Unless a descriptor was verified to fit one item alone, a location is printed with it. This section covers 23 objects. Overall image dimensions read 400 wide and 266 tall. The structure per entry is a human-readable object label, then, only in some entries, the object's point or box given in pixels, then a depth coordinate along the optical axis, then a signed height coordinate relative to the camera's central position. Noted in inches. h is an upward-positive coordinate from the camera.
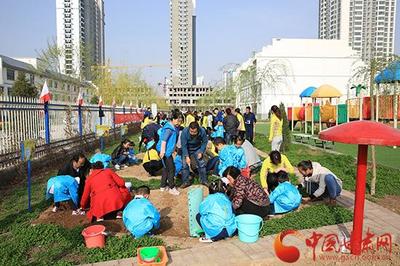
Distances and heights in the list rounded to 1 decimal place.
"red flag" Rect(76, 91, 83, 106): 557.5 +10.1
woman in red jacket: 208.1 -52.1
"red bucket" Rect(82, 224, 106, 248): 169.2 -63.3
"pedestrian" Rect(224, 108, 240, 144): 536.7 -25.4
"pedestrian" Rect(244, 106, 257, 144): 605.0 -23.4
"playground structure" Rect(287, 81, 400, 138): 626.6 -4.1
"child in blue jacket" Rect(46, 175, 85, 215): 231.3 -55.8
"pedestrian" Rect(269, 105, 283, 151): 389.7 -23.0
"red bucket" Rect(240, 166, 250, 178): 283.2 -53.2
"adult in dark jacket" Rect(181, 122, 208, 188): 295.6 -37.1
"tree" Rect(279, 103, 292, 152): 519.9 -42.9
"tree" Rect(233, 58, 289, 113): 1023.2 +96.2
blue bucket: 172.7 -59.8
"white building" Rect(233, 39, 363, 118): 2418.8 +310.2
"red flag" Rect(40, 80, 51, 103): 409.9 +14.5
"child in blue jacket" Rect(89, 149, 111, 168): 328.8 -48.6
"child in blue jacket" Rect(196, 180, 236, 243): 178.9 -57.2
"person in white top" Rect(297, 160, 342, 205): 241.8 -52.8
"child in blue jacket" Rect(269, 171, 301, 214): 224.7 -58.9
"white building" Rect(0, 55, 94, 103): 1511.2 +177.9
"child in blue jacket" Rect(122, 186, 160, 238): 182.7 -57.9
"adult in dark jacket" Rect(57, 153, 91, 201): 249.0 -44.7
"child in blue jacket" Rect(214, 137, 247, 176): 310.3 -44.8
